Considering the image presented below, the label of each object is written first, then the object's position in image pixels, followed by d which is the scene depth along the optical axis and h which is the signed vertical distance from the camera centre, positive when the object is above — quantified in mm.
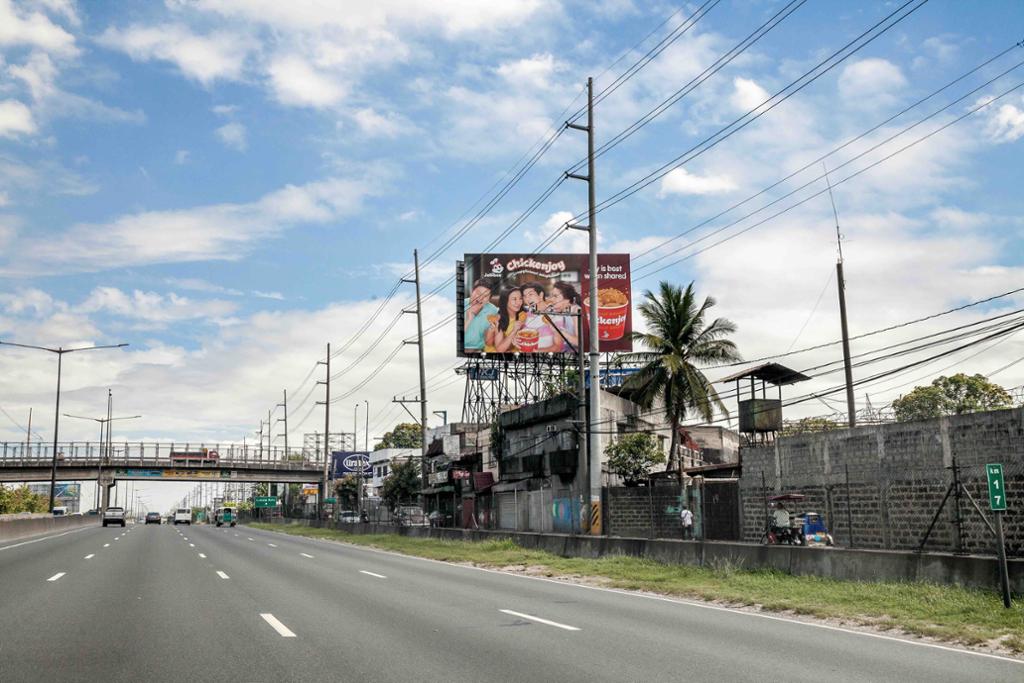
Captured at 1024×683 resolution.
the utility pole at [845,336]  42844 +7909
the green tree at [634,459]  48375 +1243
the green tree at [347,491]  111494 -771
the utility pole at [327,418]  71812 +5203
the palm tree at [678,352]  47281 +6647
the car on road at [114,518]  81062 -2769
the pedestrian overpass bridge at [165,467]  82938 +1759
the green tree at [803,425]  55975 +3733
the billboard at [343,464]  96775 +2223
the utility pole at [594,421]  31406 +2060
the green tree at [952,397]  86375 +8025
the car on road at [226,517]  87856 -3003
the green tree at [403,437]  153875 +7949
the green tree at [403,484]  85625 +29
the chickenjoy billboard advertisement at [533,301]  60969 +12161
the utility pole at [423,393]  48000 +4845
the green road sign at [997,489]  14156 -120
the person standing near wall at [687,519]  35031 -1388
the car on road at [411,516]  65062 -2289
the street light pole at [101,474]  86325 +1114
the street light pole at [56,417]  57725 +4613
